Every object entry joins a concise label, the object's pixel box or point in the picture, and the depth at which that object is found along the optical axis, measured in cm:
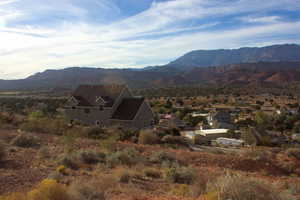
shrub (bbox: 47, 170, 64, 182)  980
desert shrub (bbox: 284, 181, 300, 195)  1037
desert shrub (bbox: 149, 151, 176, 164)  1584
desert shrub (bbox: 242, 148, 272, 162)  1839
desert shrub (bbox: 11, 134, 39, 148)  1748
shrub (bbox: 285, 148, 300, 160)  1983
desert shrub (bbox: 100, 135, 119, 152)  1756
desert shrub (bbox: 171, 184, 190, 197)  927
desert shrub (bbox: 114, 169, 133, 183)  1091
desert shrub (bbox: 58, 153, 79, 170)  1276
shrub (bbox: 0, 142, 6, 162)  1287
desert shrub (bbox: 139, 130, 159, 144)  2436
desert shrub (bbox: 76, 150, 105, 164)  1407
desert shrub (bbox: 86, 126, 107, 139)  2497
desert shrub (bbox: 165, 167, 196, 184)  1156
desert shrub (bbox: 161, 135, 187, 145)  2554
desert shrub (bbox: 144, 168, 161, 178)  1240
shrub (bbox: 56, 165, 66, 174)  1121
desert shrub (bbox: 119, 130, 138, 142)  2556
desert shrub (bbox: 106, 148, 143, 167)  1398
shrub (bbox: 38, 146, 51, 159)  1437
